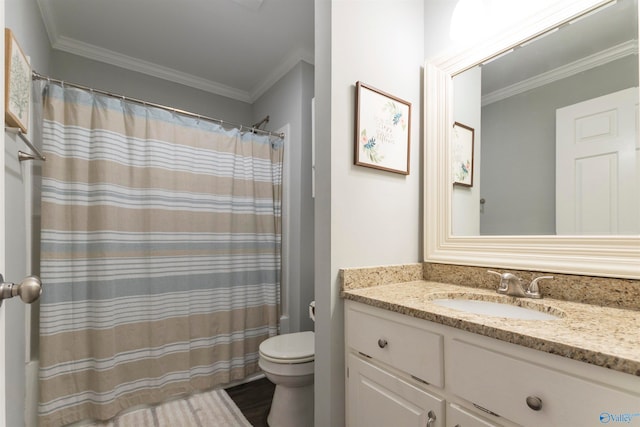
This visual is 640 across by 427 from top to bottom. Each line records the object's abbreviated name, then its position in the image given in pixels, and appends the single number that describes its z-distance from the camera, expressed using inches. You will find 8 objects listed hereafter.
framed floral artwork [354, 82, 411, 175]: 50.1
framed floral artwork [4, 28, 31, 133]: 38.7
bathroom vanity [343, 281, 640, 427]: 23.3
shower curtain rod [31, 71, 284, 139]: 59.9
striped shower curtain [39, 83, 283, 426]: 62.7
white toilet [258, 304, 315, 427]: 60.6
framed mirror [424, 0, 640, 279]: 38.8
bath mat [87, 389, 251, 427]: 65.6
